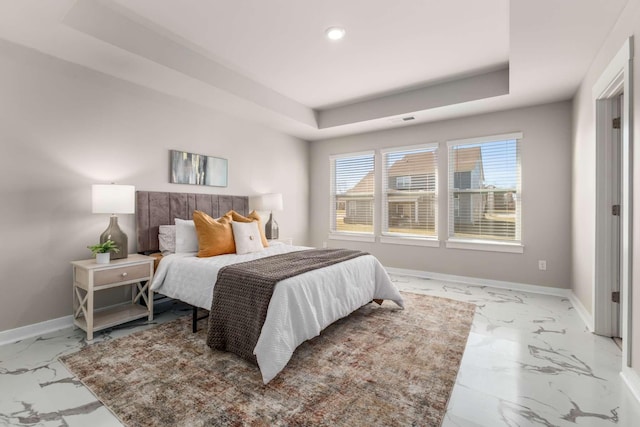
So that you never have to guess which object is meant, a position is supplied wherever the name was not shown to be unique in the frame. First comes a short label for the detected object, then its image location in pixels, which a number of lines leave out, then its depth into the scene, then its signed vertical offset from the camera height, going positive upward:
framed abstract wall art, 3.70 +0.57
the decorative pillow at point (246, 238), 3.32 -0.26
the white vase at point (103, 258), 2.68 -0.39
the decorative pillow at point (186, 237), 3.28 -0.25
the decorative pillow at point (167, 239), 3.37 -0.28
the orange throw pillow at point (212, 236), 3.14 -0.24
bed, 2.04 -0.61
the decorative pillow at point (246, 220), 3.73 -0.08
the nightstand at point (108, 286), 2.56 -0.62
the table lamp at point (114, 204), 2.70 +0.08
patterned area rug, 1.65 -1.06
